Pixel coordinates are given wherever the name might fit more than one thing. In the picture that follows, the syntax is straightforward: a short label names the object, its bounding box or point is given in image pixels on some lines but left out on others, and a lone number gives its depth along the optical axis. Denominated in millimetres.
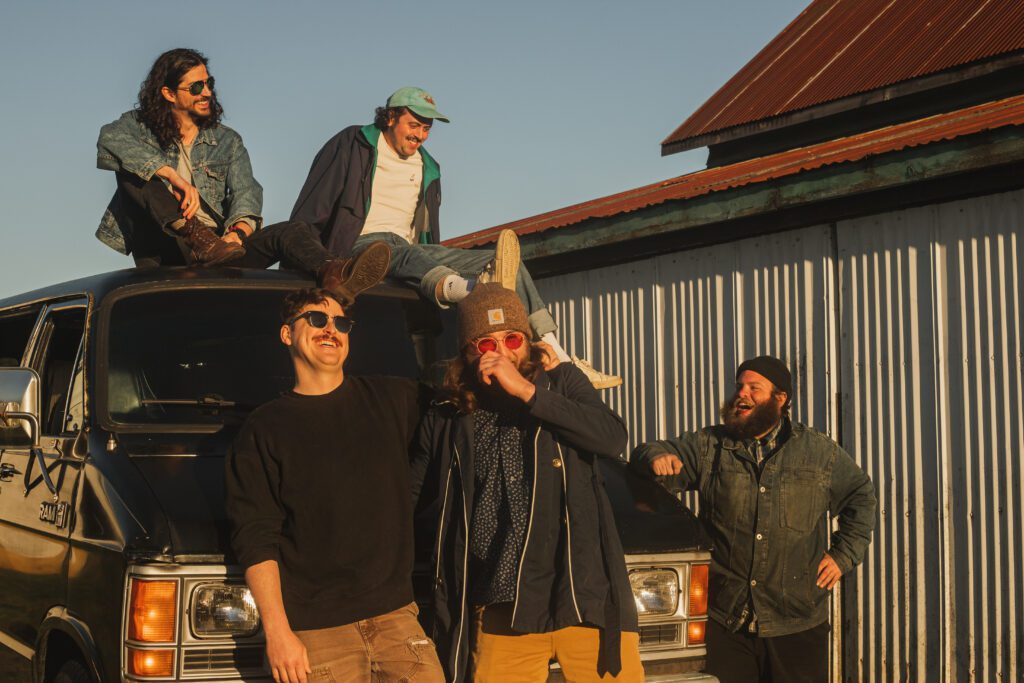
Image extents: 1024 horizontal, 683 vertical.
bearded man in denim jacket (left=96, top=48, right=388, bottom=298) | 6074
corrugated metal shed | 7305
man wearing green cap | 6129
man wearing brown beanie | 4059
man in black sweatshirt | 3873
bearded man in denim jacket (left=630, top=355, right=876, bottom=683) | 5707
